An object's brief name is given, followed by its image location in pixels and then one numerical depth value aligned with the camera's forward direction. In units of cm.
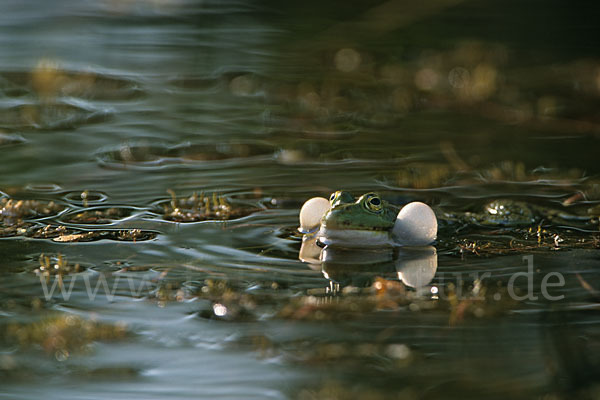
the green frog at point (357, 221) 756
